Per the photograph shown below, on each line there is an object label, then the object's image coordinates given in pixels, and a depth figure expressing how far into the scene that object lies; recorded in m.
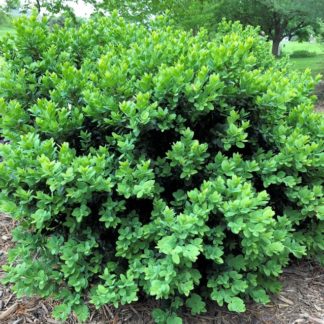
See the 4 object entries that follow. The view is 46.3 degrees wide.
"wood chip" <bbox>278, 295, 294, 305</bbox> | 2.52
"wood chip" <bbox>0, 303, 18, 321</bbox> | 2.37
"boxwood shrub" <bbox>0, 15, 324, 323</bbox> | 2.01
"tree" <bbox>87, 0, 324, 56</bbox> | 8.59
